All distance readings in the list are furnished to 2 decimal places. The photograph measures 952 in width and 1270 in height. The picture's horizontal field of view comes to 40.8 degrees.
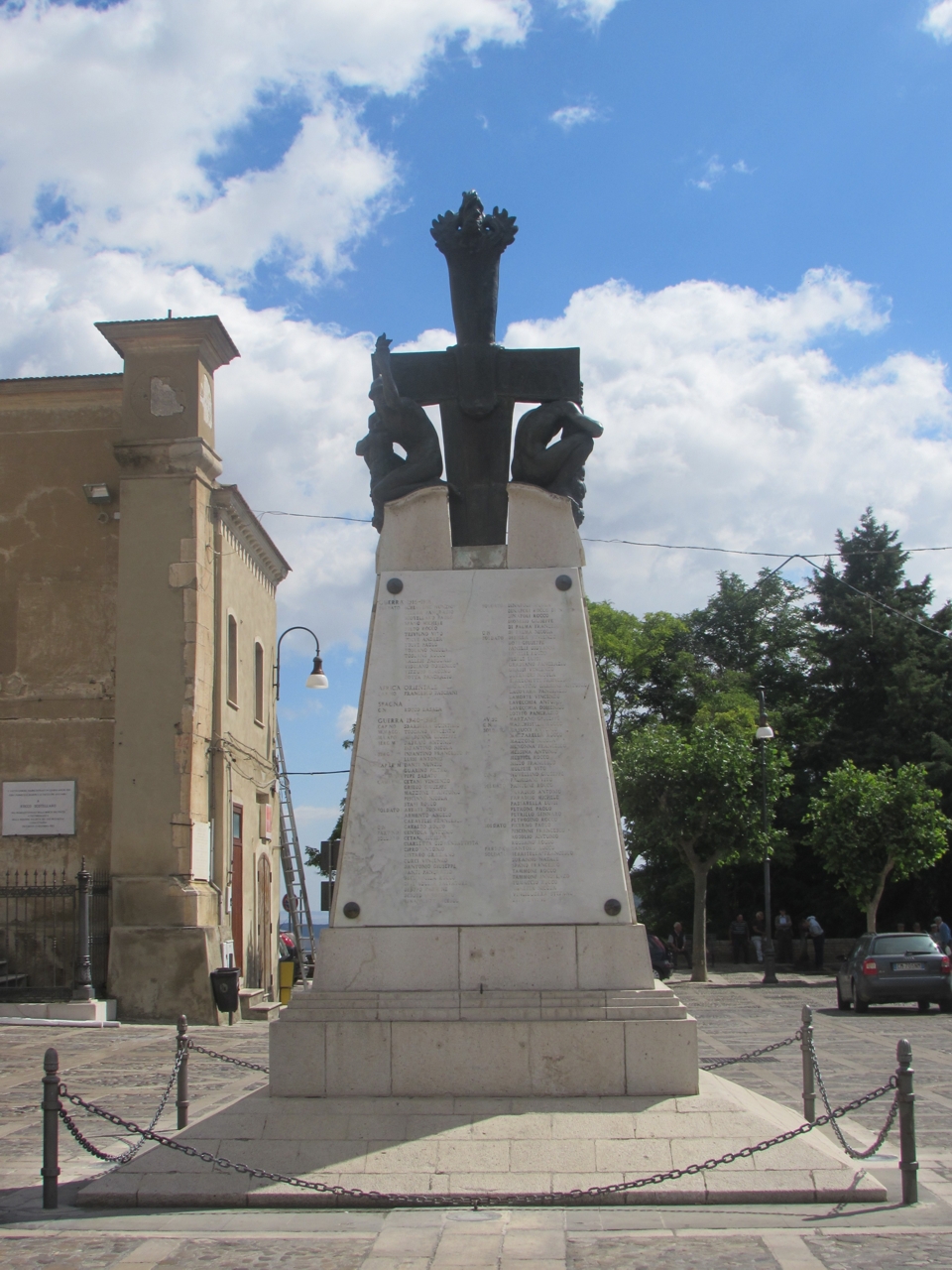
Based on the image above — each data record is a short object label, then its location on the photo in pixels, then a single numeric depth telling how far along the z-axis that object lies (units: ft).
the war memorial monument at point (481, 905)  22.15
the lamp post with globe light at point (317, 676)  82.89
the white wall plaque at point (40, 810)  66.44
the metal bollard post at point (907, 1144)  21.26
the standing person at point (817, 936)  106.93
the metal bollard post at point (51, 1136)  21.93
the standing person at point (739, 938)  117.50
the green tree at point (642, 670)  143.13
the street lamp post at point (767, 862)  88.35
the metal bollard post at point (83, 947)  59.57
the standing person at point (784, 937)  106.11
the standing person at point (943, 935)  95.35
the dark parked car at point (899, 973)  63.87
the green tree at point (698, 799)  95.30
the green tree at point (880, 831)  94.89
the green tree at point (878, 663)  123.75
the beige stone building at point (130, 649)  64.49
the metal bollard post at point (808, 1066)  27.32
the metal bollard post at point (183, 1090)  28.09
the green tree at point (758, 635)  152.97
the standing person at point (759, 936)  114.52
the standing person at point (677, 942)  118.83
